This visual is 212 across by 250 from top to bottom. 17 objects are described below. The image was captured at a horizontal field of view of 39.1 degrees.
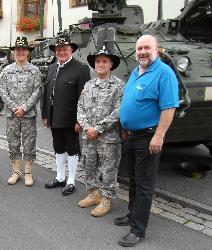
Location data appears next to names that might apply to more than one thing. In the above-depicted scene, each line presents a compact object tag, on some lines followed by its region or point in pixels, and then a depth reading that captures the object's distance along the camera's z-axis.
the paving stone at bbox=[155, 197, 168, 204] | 3.46
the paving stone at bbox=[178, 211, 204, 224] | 3.07
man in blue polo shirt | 2.49
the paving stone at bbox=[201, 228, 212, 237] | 2.87
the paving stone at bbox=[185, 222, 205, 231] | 2.95
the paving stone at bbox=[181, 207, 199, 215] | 3.24
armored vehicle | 3.46
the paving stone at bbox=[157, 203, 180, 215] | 3.23
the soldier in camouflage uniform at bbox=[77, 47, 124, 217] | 3.02
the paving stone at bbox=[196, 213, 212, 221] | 3.12
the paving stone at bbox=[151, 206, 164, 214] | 3.22
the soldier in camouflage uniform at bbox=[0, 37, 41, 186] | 3.68
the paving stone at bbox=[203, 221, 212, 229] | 2.98
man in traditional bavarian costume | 3.46
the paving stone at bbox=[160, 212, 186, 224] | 3.07
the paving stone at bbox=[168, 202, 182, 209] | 3.34
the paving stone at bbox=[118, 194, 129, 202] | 3.48
